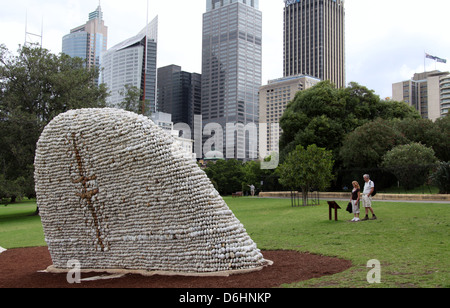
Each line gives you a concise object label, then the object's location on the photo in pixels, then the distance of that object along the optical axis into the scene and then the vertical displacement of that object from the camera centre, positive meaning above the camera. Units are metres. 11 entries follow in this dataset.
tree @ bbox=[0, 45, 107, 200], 26.06 +5.71
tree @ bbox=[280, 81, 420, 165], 36.34 +6.85
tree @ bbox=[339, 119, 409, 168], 31.03 +3.36
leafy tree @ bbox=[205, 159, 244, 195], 48.53 +0.71
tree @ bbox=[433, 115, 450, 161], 31.12 +3.58
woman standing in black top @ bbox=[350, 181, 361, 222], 13.68 -0.60
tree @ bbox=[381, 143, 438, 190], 26.25 +1.41
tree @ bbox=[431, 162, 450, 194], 23.38 +0.41
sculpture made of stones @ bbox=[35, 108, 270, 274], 7.32 -0.47
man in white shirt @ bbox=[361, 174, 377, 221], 13.41 -0.36
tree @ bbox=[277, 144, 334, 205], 21.81 +0.73
